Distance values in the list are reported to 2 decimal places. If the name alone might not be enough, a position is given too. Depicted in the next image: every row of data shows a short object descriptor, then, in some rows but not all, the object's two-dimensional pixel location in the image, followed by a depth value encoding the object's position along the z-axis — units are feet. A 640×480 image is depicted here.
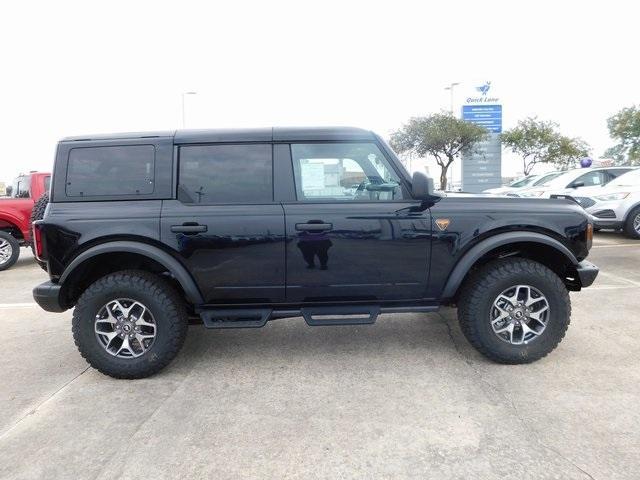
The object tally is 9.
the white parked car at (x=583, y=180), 36.45
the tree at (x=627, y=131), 85.71
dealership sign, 88.43
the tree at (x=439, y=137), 83.20
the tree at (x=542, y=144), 92.68
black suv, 11.19
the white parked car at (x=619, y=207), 30.50
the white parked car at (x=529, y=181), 41.76
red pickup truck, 27.63
